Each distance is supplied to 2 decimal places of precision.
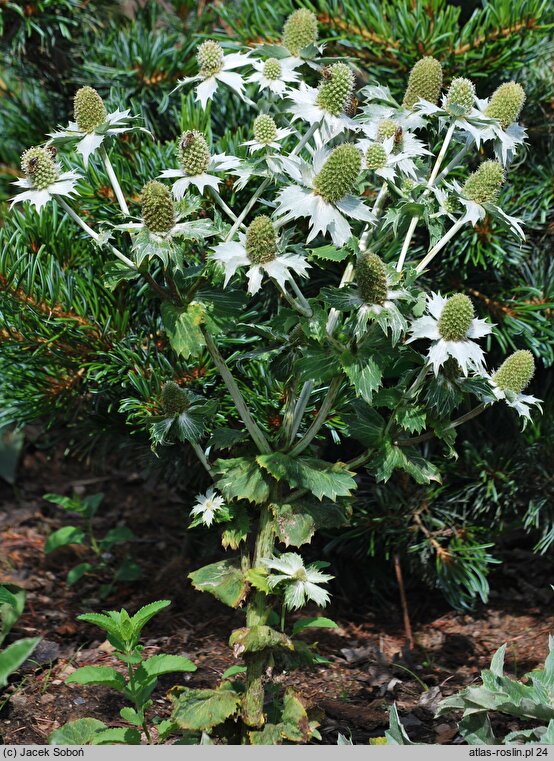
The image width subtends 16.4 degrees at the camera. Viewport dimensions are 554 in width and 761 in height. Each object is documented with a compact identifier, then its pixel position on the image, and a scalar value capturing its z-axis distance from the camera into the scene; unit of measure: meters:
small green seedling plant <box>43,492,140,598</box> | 2.37
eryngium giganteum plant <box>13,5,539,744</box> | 1.78
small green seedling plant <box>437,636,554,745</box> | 1.88
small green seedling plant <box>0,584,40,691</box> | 1.71
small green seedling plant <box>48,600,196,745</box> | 1.86
